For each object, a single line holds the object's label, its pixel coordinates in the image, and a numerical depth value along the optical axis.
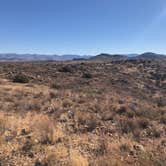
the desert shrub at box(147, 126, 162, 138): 4.97
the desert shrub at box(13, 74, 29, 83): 15.82
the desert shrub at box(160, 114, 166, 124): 6.13
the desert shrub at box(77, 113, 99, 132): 5.41
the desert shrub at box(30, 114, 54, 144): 4.33
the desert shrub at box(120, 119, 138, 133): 5.22
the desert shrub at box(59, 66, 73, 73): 25.41
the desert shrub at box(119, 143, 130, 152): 3.97
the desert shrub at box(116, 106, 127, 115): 7.23
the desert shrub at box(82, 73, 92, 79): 21.59
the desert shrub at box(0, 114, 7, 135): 4.64
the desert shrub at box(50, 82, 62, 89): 14.36
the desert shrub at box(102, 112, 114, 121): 6.37
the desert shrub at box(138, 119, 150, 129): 5.60
